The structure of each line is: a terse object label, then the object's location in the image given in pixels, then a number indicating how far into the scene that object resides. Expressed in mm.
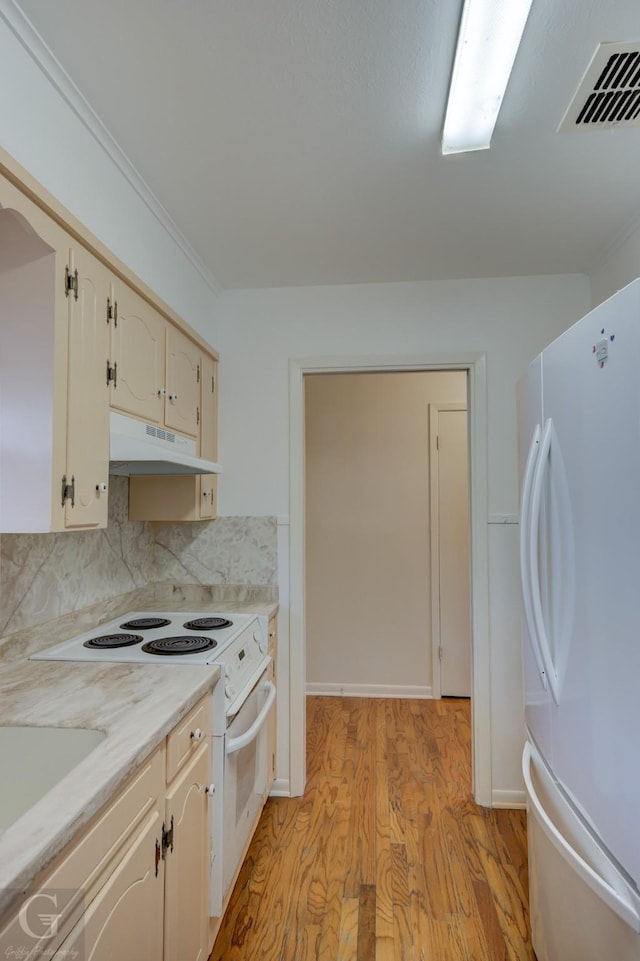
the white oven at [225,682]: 1555
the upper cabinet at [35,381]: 1269
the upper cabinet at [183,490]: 2260
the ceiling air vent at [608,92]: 1190
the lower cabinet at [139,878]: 762
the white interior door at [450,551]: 3570
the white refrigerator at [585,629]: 970
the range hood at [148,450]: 1561
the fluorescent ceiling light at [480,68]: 1092
